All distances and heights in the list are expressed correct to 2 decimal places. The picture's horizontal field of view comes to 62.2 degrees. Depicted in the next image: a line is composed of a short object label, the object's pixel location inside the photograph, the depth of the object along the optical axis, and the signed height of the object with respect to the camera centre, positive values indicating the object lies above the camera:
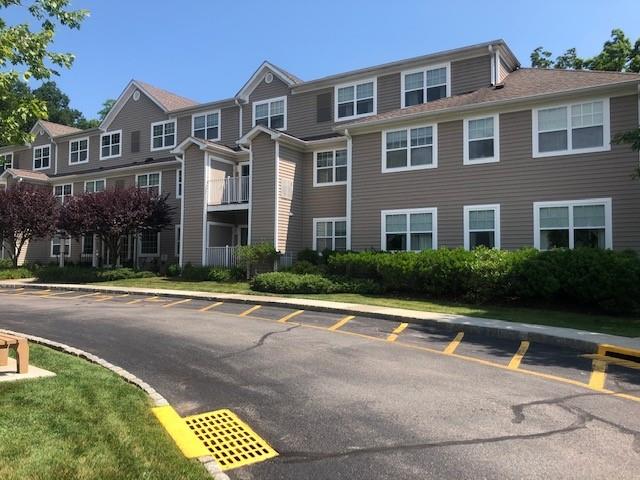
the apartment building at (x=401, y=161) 17.34 +3.73
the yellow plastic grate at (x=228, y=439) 4.84 -1.89
